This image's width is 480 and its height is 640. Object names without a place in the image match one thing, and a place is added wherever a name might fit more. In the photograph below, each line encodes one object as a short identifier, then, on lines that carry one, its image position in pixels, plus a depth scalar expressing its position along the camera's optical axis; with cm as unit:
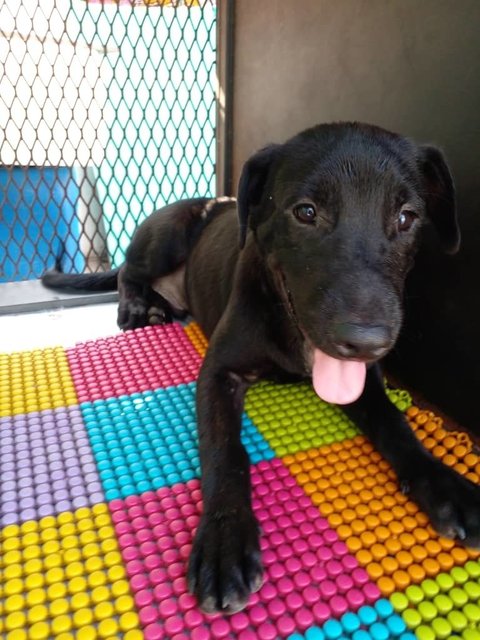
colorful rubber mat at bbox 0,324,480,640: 25
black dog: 26
